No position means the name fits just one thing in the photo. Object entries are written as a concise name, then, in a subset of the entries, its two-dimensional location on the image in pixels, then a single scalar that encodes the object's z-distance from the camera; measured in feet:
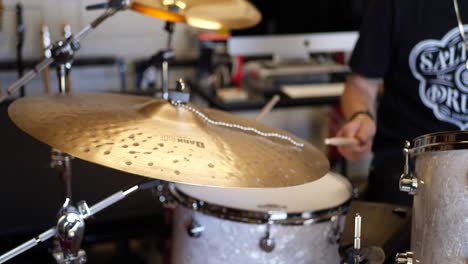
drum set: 2.78
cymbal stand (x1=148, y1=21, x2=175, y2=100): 5.02
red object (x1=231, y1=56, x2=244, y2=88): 8.76
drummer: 4.89
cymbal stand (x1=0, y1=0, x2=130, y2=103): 3.76
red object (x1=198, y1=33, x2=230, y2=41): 8.95
